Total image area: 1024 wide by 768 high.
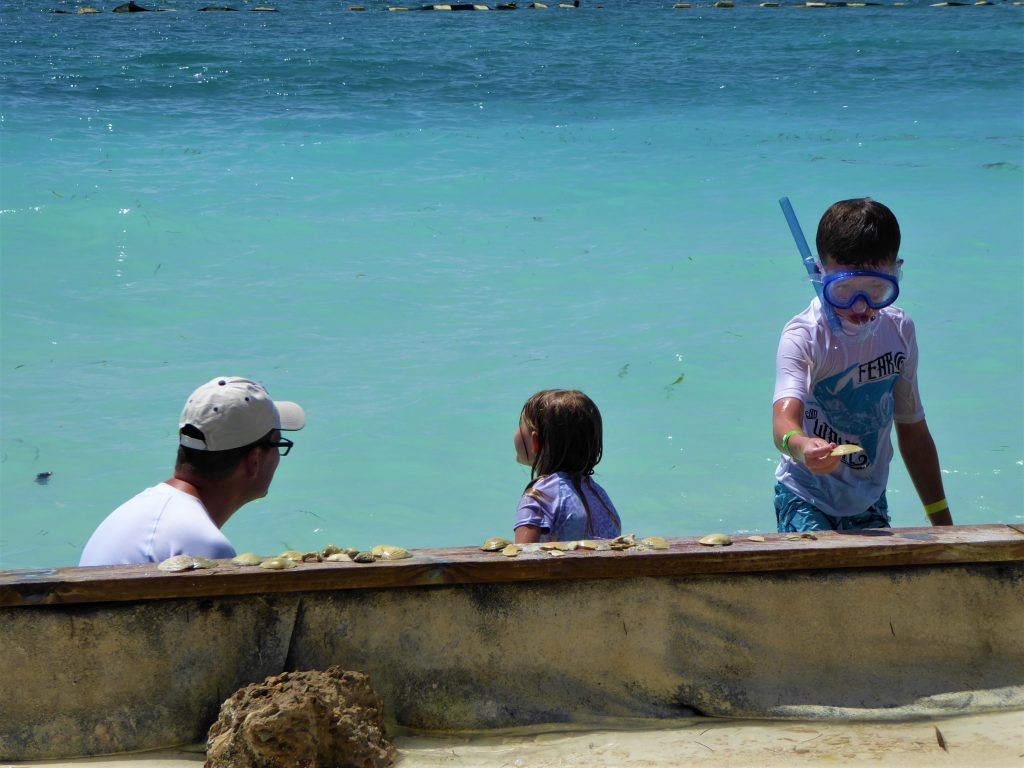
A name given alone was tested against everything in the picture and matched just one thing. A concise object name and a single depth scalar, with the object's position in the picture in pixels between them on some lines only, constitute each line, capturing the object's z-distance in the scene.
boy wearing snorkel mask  5.87
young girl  6.33
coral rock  4.75
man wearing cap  5.55
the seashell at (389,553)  5.32
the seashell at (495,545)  5.40
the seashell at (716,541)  5.43
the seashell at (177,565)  5.10
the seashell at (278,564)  5.13
